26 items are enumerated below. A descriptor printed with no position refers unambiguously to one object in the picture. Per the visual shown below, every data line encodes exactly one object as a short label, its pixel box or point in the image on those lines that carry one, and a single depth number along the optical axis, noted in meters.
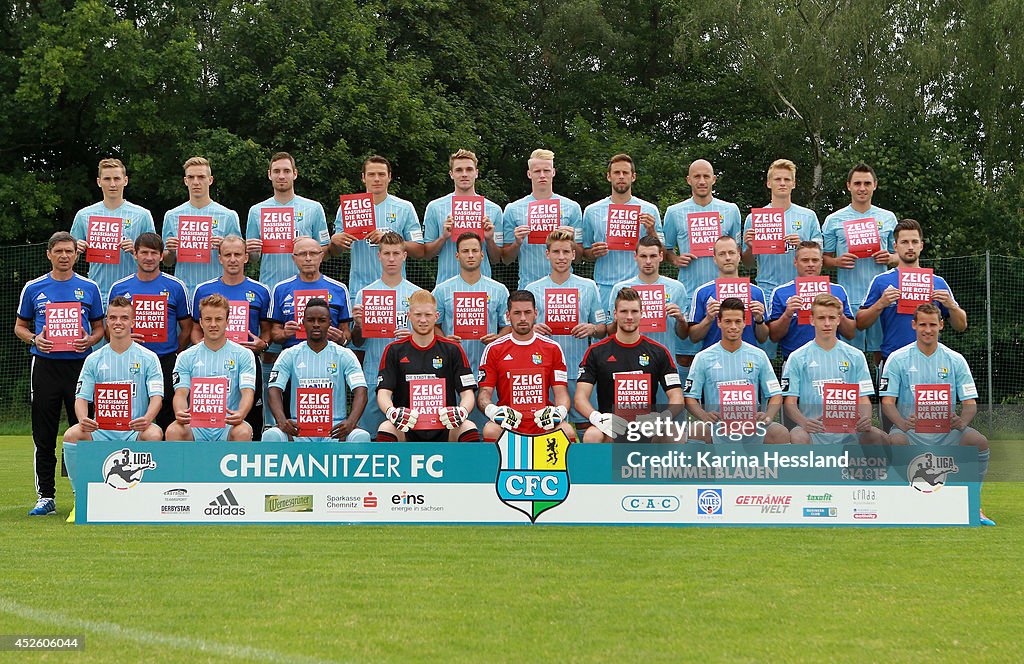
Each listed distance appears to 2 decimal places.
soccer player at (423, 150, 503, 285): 10.77
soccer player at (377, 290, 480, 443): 8.74
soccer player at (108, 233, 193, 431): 10.00
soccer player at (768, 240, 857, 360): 10.02
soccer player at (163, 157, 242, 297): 10.74
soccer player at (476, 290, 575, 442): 9.06
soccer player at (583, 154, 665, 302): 10.71
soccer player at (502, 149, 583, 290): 10.76
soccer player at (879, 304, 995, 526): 8.78
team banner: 8.05
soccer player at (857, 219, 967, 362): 9.87
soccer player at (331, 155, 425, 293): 10.86
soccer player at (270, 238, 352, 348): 10.08
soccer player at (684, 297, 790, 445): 9.18
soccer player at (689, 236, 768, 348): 9.97
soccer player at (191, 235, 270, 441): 10.11
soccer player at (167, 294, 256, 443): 8.97
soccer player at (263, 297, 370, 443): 9.11
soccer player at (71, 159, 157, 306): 10.62
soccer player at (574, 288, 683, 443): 9.03
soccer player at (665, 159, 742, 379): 10.79
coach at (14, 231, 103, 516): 9.24
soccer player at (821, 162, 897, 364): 10.55
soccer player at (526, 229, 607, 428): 10.06
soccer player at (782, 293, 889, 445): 9.16
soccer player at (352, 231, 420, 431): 10.07
